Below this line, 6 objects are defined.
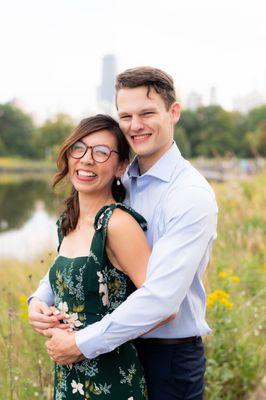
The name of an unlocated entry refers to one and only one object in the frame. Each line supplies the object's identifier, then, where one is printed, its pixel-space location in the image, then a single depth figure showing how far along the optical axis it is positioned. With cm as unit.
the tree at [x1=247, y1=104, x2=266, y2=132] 6531
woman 186
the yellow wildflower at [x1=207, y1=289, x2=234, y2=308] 310
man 176
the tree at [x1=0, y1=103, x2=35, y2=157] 6731
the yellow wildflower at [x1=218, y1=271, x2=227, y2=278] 350
